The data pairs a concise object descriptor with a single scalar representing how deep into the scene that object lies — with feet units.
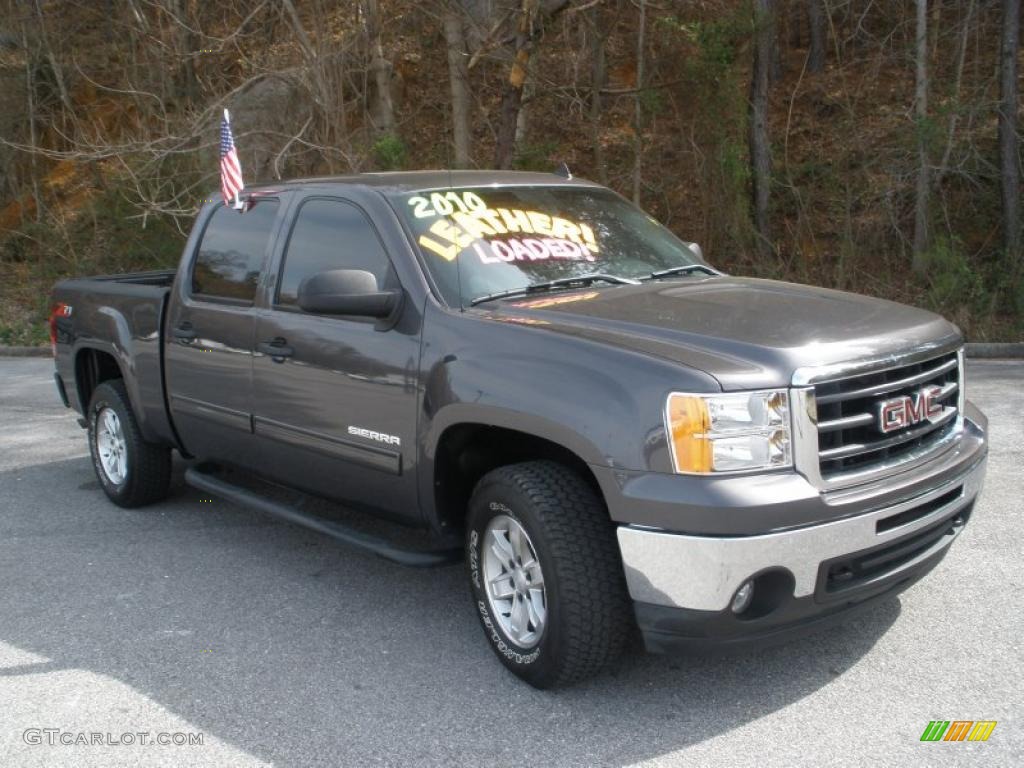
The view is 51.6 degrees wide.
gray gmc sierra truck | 11.03
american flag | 18.80
